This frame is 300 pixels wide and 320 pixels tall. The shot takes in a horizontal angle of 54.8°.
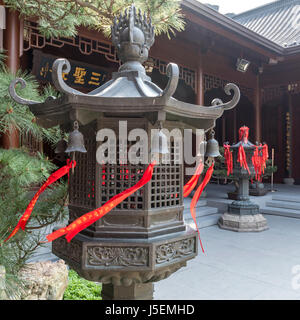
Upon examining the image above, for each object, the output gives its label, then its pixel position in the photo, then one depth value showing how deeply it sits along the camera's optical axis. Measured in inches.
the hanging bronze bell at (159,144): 55.9
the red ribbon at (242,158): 252.4
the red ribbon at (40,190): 69.0
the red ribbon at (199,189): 75.3
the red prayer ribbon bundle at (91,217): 59.8
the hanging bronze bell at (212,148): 71.6
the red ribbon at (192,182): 75.2
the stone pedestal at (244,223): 241.1
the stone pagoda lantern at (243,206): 242.2
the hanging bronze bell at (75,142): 56.7
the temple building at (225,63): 224.8
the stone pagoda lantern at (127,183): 59.4
